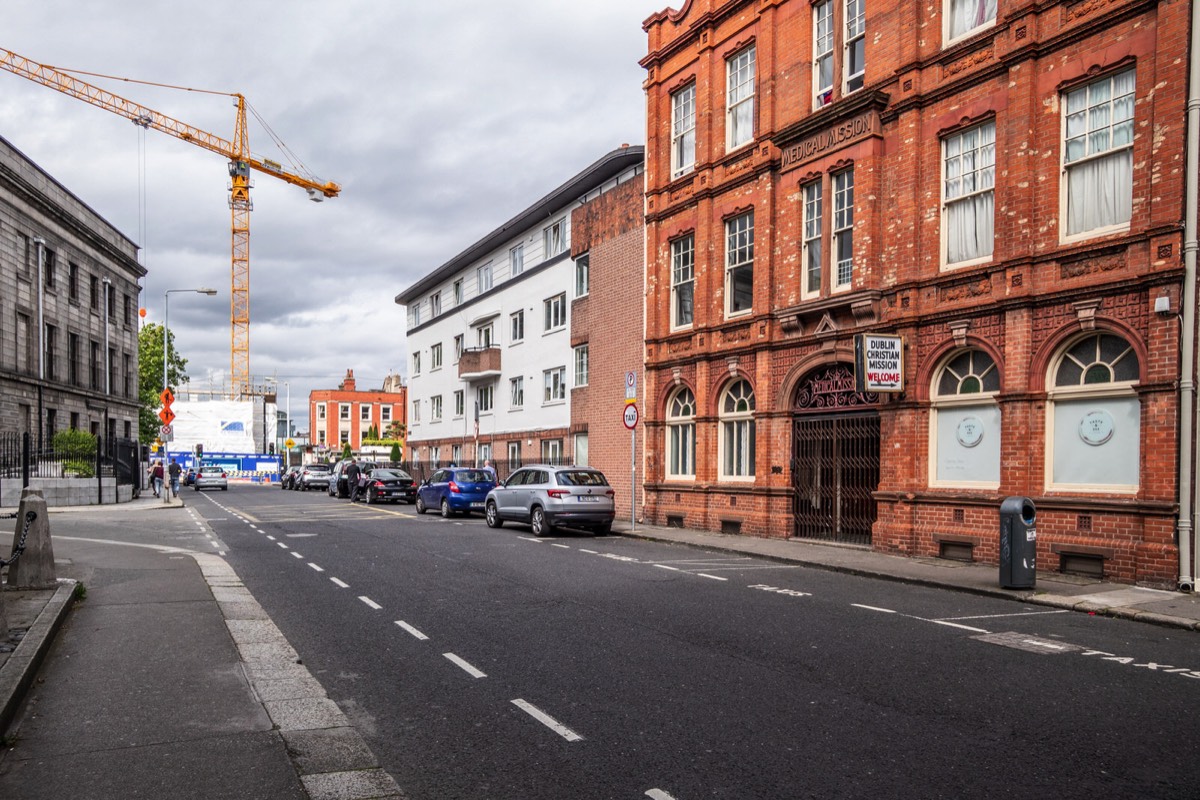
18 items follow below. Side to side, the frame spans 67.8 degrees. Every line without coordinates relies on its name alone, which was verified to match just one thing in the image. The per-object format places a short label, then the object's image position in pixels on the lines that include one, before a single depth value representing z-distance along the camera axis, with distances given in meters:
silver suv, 20.25
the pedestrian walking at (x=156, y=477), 39.69
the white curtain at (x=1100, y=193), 12.80
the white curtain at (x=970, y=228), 14.91
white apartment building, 31.19
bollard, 10.43
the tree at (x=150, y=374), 66.44
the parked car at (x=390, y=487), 34.53
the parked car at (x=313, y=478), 50.19
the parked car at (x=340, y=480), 39.88
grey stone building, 36.19
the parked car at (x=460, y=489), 26.47
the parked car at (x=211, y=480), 52.69
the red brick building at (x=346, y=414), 106.69
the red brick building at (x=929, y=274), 12.54
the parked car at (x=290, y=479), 53.18
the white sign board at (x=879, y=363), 15.50
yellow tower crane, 68.25
